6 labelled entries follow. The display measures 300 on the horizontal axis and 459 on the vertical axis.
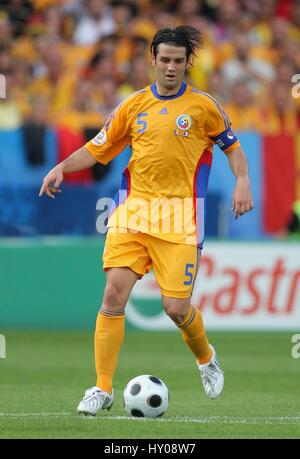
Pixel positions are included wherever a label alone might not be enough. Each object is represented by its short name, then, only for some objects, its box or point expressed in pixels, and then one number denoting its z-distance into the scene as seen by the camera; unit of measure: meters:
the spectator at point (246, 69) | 17.61
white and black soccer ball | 7.62
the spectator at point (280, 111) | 16.56
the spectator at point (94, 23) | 17.41
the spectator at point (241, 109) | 16.42
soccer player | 7.79
